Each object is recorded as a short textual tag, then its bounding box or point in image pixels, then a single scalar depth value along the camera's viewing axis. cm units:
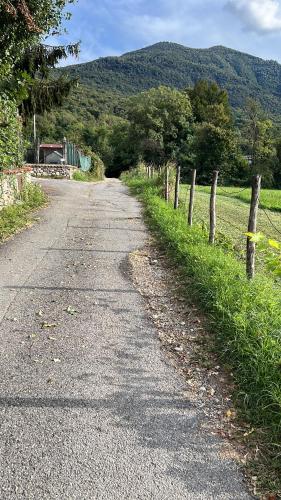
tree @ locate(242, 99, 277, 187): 5641
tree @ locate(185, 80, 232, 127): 5684
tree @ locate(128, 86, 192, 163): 5069
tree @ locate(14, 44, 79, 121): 1795
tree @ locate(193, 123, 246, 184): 5222
